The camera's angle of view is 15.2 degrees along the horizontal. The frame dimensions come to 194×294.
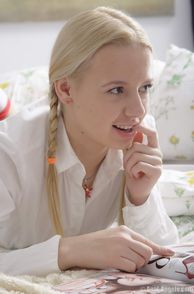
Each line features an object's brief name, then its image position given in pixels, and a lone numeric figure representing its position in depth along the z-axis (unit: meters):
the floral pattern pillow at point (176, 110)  1.60
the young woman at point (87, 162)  0.96
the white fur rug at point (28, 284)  0.79
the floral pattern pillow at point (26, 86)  1.69
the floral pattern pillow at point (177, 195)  1.31
